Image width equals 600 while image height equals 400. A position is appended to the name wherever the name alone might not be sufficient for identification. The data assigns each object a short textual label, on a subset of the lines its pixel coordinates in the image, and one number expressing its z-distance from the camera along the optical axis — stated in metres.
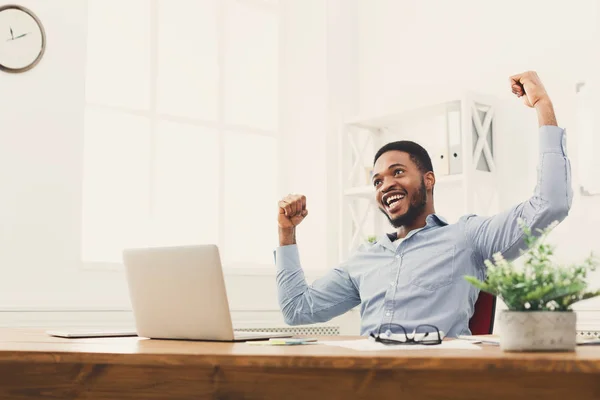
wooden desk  2.42
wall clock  4.71
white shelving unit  4.82
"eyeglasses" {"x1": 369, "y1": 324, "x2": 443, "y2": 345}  2.76
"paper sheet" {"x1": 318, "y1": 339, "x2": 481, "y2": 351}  2.66
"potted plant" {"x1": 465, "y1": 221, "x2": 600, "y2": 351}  2.53
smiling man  3.27
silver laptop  3.02
